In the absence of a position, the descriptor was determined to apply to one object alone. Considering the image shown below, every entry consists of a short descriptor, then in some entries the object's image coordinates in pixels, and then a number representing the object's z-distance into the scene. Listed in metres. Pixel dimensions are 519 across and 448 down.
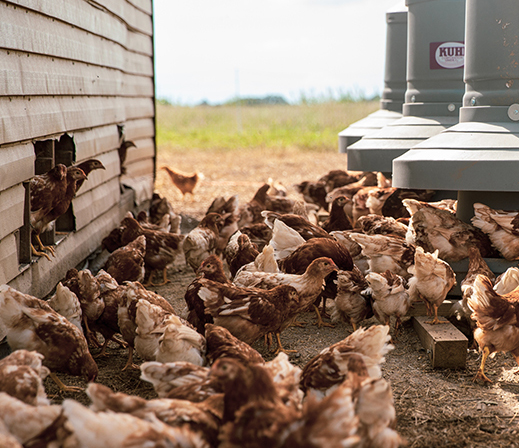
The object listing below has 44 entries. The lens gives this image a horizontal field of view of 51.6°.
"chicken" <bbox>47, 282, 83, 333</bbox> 3.51
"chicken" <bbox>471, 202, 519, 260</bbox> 4.04
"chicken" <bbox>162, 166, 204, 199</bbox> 10.90
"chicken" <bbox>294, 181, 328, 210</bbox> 8.51
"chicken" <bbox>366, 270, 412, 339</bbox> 3.84
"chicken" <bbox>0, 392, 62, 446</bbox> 2.08
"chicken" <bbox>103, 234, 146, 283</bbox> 4.66
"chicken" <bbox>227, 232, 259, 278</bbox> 4.95
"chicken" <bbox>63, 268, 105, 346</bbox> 3.72
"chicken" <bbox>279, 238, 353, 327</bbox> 4.43
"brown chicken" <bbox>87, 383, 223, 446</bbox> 2.13
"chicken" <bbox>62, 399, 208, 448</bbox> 1.84
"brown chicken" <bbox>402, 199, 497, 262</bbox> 4.27
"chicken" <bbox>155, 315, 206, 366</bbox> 3.01
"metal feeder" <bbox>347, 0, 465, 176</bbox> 5.94
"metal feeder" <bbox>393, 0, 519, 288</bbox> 3.98
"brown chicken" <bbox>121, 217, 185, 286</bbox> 5.59
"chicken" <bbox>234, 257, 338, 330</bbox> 3.80
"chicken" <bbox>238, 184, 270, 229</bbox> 6.88
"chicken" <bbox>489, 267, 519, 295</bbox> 3.70
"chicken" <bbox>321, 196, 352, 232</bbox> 5.81
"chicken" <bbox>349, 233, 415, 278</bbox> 4.39
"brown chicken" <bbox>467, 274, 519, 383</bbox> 3.20
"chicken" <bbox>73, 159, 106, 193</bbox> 5.25
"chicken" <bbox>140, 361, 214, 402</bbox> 2.55
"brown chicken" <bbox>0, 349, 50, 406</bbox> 2.32
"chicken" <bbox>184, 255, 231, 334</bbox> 3.79
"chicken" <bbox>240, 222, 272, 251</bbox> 5.73
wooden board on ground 3.50
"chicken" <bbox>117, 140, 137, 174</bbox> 7.32
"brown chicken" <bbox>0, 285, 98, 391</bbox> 2.99
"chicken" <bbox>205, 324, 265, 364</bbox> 2.89
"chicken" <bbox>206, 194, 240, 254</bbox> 6.27
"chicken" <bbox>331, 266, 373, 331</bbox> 4.10
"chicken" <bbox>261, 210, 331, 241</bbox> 5.14
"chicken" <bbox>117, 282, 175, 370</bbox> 3.50
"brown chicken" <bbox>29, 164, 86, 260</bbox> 4.11
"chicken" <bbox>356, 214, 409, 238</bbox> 5.00
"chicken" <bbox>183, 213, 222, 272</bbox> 5.43
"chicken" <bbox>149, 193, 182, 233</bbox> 7.79
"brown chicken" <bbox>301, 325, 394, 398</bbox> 2.68
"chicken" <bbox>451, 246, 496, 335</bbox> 3.84
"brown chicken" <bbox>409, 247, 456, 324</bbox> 3.79
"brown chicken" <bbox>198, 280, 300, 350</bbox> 3.52
